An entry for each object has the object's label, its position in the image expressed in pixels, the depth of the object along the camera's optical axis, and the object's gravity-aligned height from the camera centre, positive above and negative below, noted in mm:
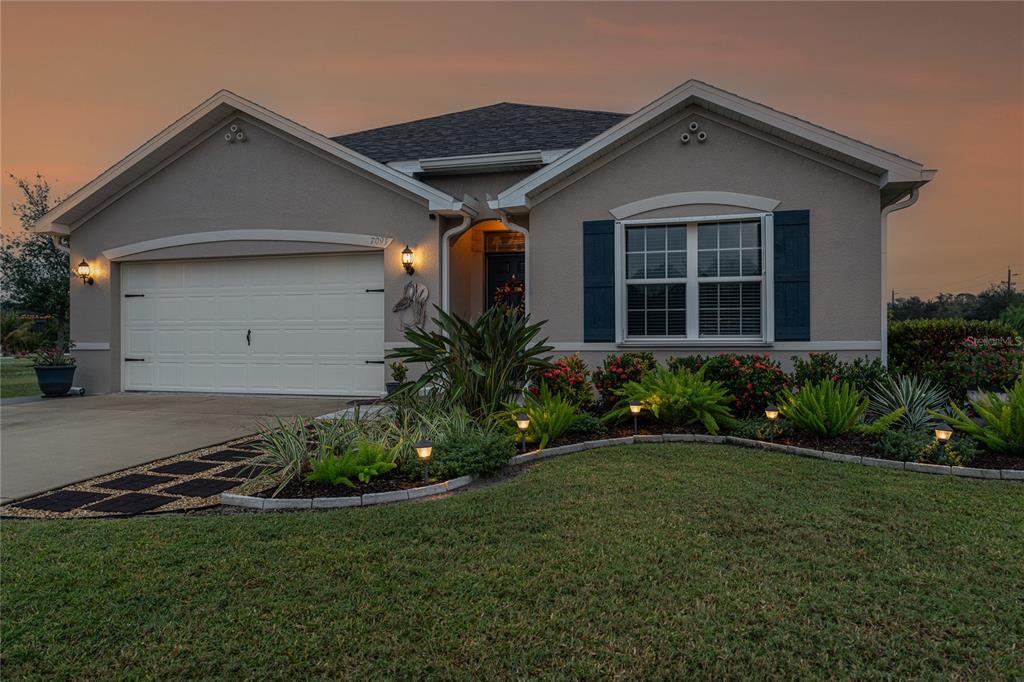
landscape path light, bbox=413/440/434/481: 4406 -792
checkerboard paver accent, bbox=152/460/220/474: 5176 -1089
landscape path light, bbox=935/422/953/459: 5138 -756
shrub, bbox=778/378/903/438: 5801 -665
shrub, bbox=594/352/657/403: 7176 -350
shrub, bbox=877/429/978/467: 5105 -905
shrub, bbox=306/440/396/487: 4418 -919
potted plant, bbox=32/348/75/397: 10297 -512
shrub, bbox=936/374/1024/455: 5207 -713
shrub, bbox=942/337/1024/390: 6965 -223
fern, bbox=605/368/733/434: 6371 -589
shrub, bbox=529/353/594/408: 6762 -436
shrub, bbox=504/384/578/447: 5883 -726
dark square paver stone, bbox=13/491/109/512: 4215 -1129
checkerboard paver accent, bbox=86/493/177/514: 4102 -1122
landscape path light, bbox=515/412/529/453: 5570 -723
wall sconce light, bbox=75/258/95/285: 10680 +1233
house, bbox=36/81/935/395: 7570 +1559
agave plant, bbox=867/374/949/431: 6020 -596
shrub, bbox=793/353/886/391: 6871 -317
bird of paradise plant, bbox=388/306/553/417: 6211 -135
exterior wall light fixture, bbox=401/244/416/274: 9281 +1284
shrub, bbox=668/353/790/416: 6750 -396
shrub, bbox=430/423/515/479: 4759 -899
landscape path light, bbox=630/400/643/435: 6195 -668
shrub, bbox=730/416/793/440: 6008 -863
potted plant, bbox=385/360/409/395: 8523 -433
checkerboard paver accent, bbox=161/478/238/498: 4488 -1105
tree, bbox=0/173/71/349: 16609 +1867
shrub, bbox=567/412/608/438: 6398 -882
